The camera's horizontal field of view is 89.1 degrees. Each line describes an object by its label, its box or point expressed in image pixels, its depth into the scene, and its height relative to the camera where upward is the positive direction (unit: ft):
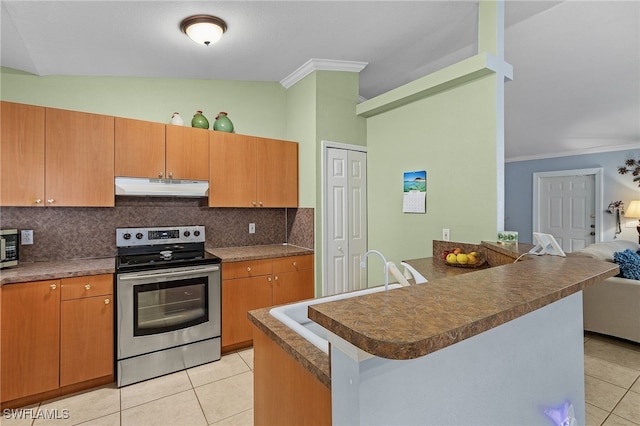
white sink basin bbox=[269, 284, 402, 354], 4.07 -1.49
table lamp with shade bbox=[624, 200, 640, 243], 17.17 +0.07
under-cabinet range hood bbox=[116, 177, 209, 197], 9.12 +0.70
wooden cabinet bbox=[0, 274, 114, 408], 7.08 -2.93
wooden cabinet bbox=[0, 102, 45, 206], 7.63 +1.33
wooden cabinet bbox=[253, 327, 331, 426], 3.25 -2.07
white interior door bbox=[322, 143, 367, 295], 11.55 -0.29
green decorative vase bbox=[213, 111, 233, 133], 10.89 +2.95
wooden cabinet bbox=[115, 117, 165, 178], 9.04 +1.79
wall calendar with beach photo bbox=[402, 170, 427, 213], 10.21 +0.60
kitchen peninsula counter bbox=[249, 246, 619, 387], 2.11 -0.79
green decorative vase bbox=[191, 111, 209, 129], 10.57 +2.92
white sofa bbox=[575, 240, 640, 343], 10.05 -3.10
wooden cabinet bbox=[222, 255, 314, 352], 9.78 -2.47
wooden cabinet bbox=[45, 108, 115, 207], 8.16 +1.35
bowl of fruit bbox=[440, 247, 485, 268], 7.95 -1.20
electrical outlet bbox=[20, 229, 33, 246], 8.57 -0.70
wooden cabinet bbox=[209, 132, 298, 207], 10.57 +1.35
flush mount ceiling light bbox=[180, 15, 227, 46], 7.62 +4.37
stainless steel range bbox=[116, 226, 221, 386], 8.18 -2.63
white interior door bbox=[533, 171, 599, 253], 19.67 +0.21
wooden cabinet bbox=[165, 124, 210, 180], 9.78 +1.79
